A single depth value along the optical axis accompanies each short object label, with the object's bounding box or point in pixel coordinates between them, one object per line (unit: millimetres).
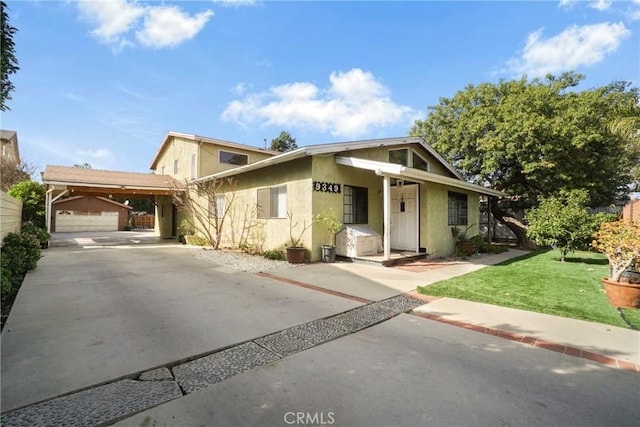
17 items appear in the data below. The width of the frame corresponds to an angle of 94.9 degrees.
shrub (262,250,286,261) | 9742
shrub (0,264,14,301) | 4616
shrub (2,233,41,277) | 6527
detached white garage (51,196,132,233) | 25141
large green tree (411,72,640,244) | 12914
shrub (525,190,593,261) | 9438
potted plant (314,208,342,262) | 9109
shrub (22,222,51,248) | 11156
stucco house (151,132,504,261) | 9094
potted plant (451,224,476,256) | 11297
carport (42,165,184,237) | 13328
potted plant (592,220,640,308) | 4855
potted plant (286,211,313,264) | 8953
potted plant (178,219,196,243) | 15428
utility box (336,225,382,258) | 9125
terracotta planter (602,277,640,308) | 4812
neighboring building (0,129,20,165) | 21142
